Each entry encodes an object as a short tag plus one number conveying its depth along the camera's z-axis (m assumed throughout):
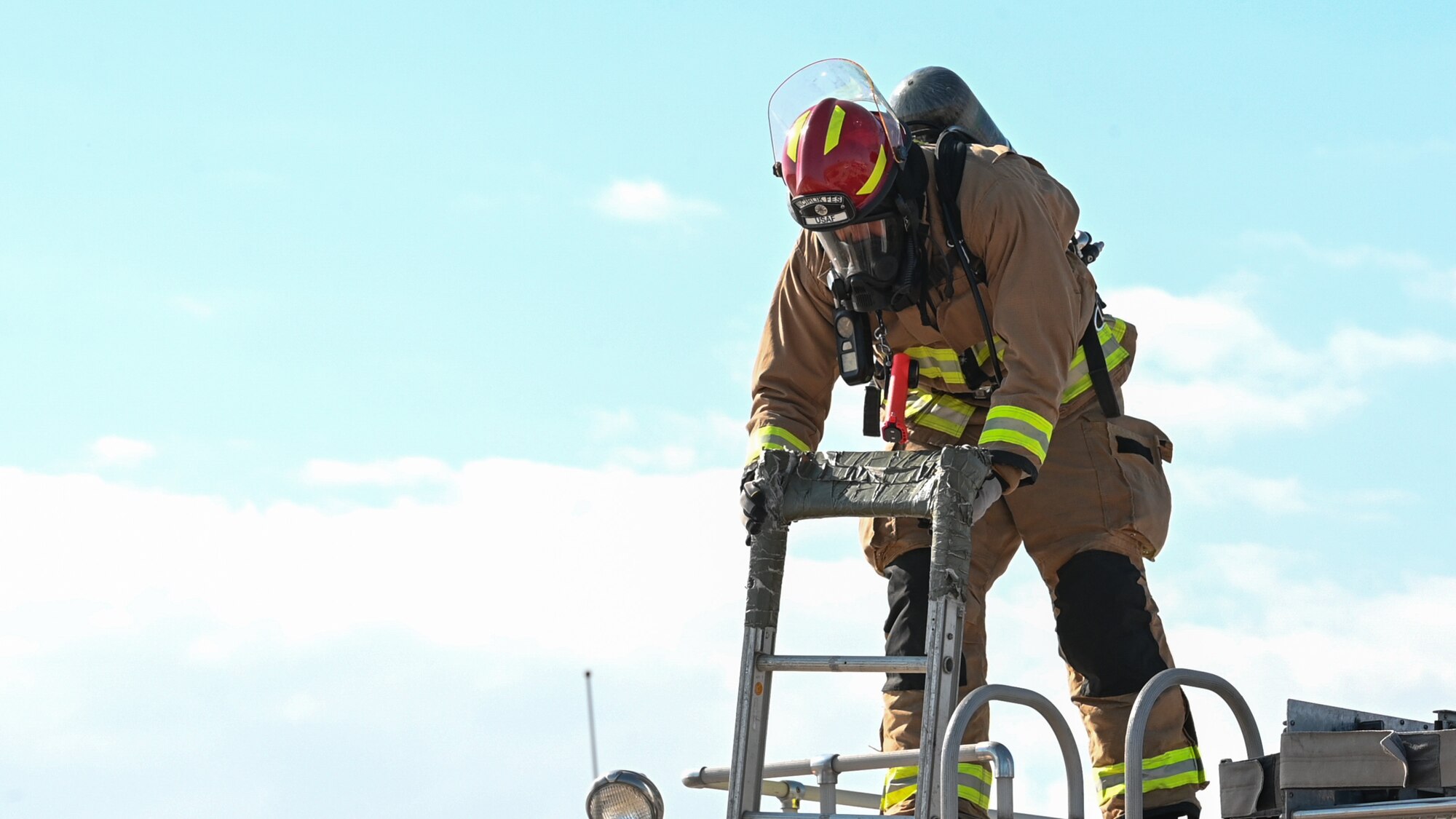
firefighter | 10.80
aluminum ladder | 9.65
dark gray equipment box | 8.88
